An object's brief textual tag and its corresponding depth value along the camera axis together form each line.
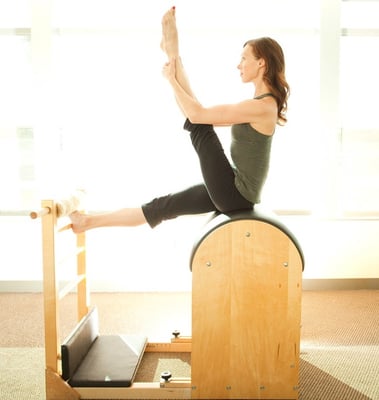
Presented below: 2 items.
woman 1.62
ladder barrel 1.45
